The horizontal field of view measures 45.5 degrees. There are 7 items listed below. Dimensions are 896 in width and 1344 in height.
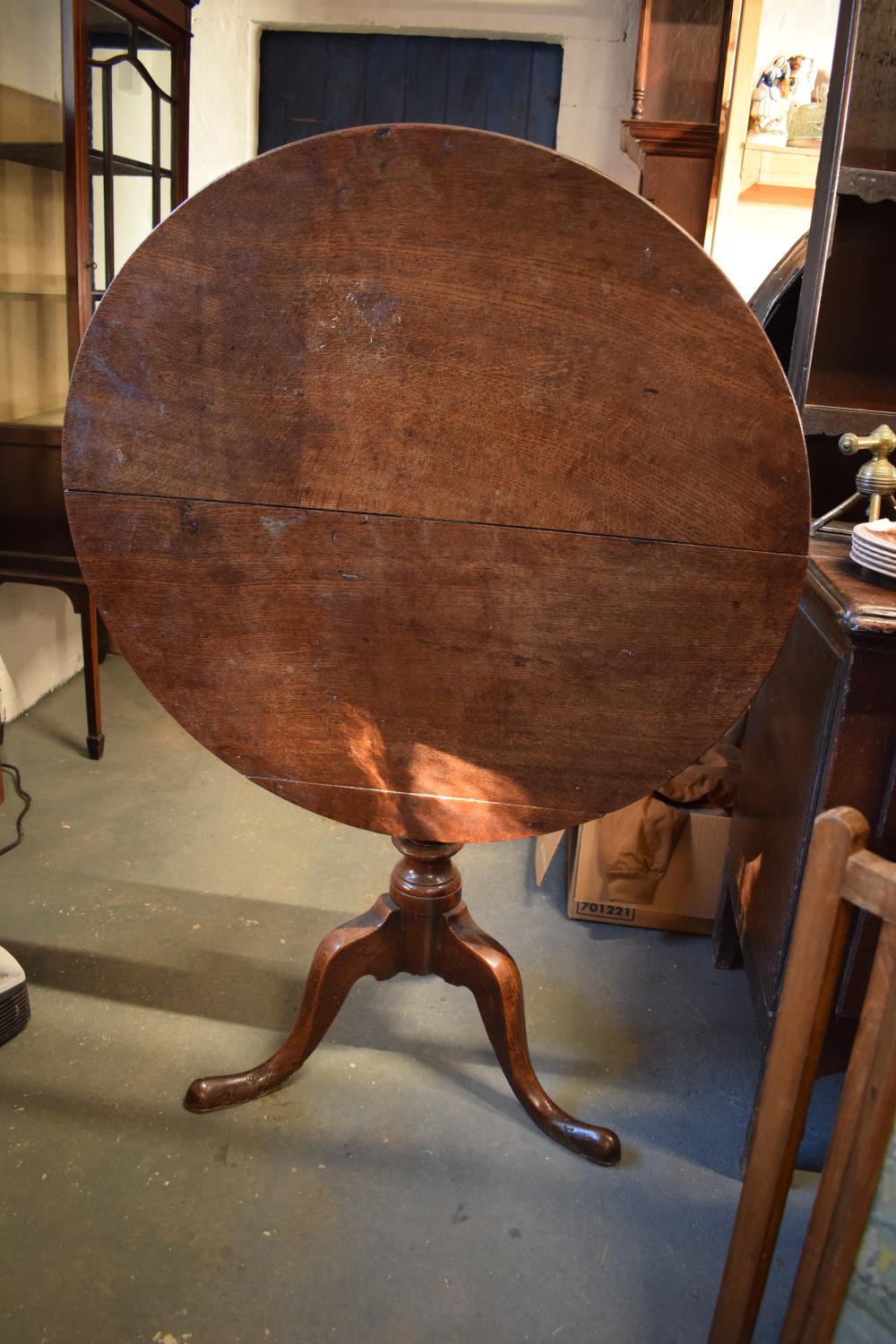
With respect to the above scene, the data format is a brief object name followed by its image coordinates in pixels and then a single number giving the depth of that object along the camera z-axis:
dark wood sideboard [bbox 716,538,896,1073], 1.23
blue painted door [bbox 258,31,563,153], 3.23
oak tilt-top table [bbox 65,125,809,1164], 1.09
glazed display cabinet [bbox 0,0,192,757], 2.34
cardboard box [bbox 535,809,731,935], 2.01
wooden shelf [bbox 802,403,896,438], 1.64
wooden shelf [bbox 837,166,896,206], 1.57
